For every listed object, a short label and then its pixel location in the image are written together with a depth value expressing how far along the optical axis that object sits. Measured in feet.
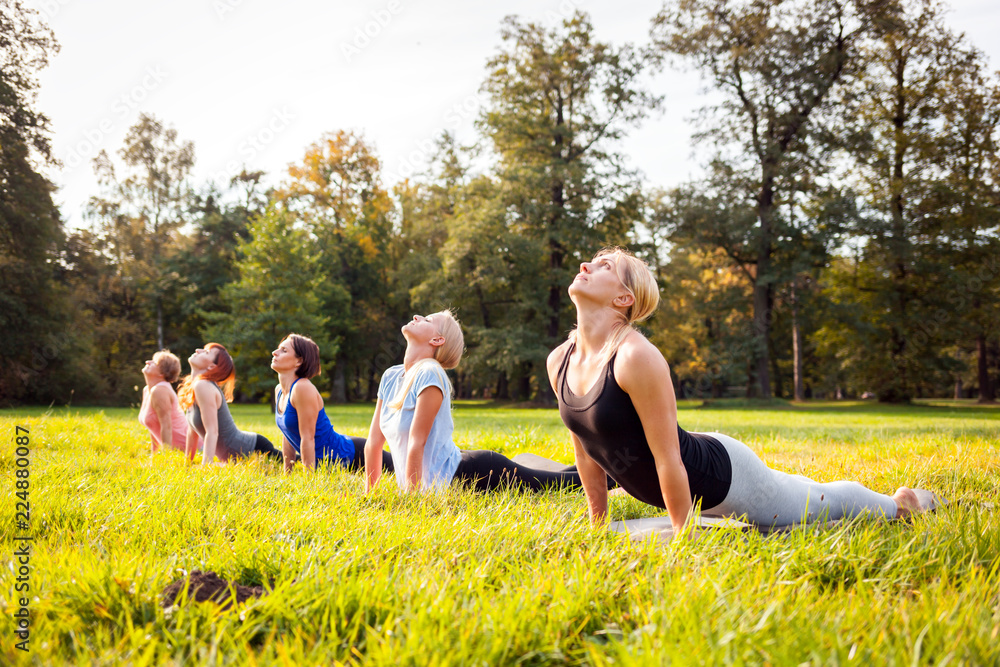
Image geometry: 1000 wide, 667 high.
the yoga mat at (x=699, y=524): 9.07
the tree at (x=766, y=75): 88.33
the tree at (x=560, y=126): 94.63
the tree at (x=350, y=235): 116.47
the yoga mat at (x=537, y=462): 18.20
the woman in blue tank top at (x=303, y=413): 17.25
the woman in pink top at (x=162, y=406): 22.22
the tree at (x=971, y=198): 83.71
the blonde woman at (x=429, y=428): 13.55
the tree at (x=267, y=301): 73.26
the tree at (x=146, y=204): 115.12
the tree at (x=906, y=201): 85.25
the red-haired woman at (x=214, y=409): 20.57
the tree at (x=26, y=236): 73.61
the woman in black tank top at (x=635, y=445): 9.43
